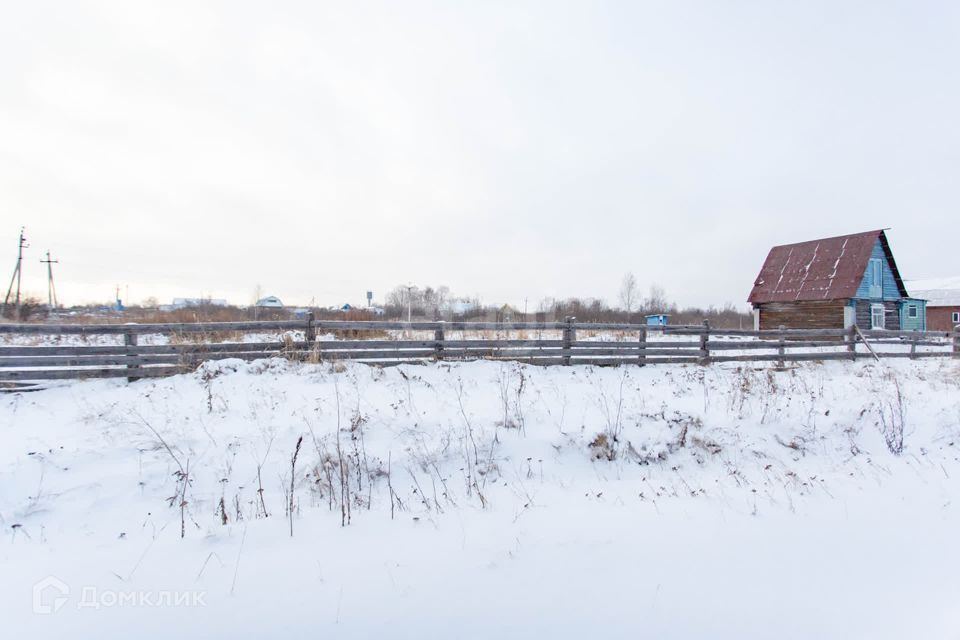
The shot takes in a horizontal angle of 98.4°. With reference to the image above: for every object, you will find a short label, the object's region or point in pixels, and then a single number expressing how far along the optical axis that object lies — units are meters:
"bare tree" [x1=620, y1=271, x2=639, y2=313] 61.34
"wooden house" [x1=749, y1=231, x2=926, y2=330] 24.72
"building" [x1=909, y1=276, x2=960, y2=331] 40.19
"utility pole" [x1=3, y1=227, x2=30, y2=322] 27.31
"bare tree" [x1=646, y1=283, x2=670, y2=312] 69.93
